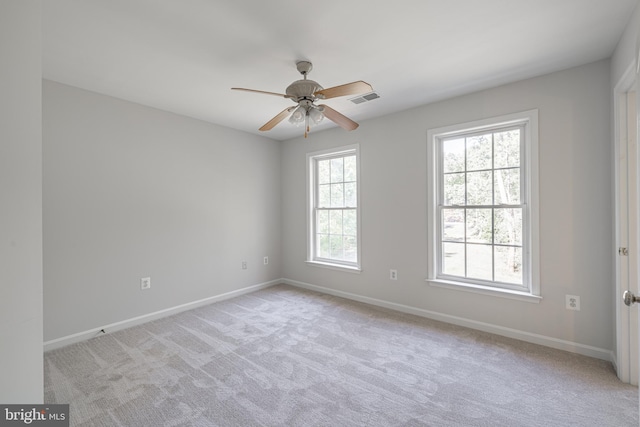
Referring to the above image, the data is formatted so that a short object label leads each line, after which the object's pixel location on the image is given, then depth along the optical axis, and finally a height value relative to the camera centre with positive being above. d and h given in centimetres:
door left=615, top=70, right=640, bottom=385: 199 -13
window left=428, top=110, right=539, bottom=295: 275 +8
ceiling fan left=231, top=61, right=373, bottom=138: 206 +90
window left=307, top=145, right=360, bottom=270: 411 +7
